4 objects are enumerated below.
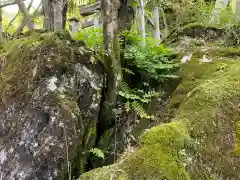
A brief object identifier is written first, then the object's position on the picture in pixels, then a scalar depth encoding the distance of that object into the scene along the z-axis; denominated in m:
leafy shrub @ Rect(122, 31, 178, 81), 4.23
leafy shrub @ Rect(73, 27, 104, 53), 4.12
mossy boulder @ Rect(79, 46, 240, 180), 2.27
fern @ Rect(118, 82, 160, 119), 3.76
